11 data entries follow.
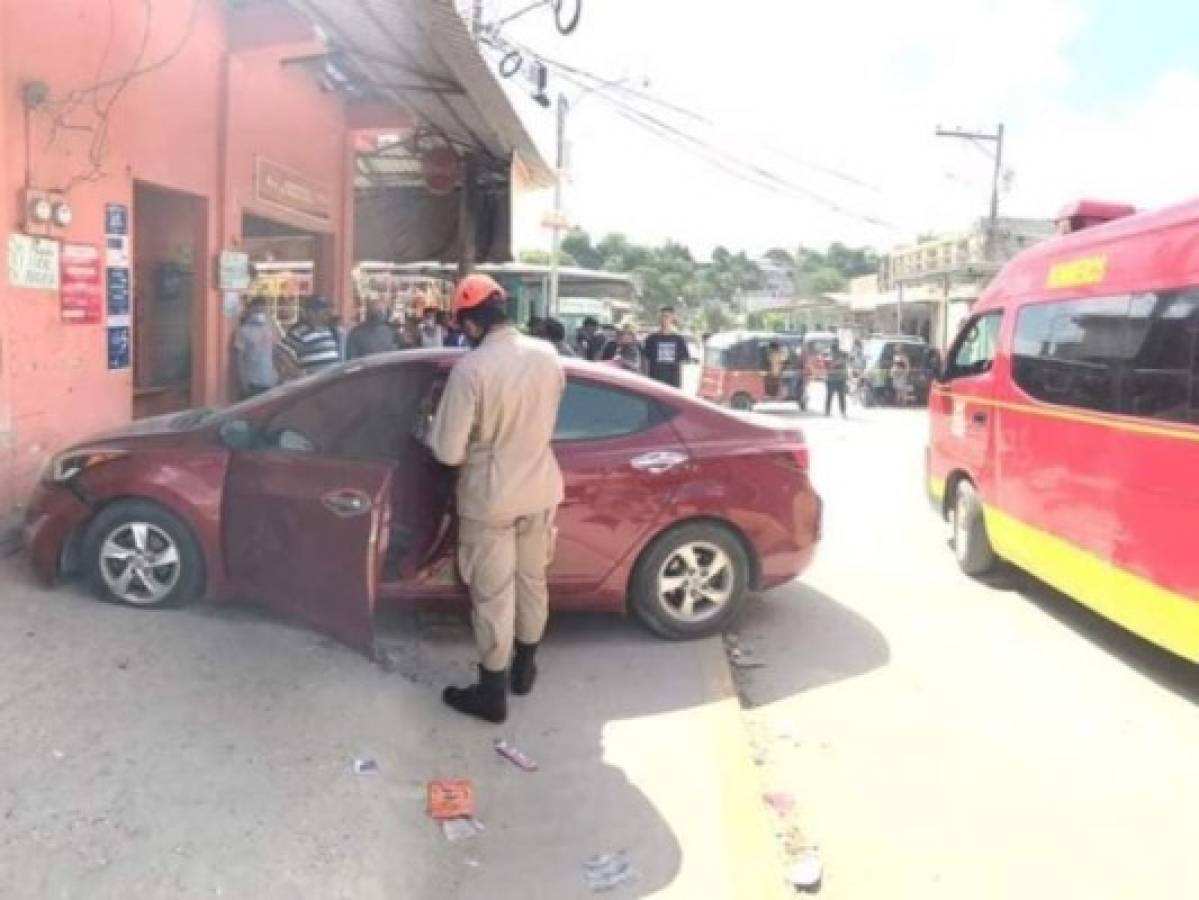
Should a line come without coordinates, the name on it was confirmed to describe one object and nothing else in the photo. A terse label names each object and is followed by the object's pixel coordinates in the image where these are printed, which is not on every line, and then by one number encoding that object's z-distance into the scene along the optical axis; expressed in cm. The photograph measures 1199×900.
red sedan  499
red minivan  528
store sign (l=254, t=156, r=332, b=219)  1166
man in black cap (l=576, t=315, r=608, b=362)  1720
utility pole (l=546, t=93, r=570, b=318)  1870
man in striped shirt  1107
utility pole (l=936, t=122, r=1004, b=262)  3878
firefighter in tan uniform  464
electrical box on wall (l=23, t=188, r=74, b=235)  719
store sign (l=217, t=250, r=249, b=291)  1068
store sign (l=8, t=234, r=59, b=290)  713
